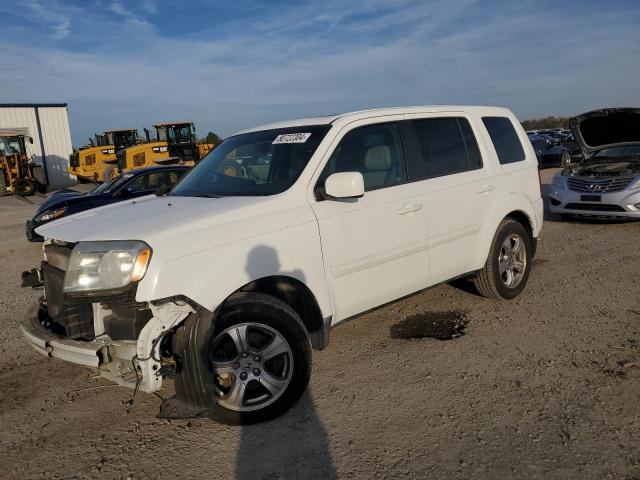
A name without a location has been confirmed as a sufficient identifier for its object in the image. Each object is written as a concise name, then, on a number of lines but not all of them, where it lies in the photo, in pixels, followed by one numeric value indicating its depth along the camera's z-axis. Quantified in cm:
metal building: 3175
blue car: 889
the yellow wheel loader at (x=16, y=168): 2325
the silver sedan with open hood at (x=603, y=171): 869
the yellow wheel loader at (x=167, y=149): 2166
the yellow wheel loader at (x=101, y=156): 2503
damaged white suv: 293
